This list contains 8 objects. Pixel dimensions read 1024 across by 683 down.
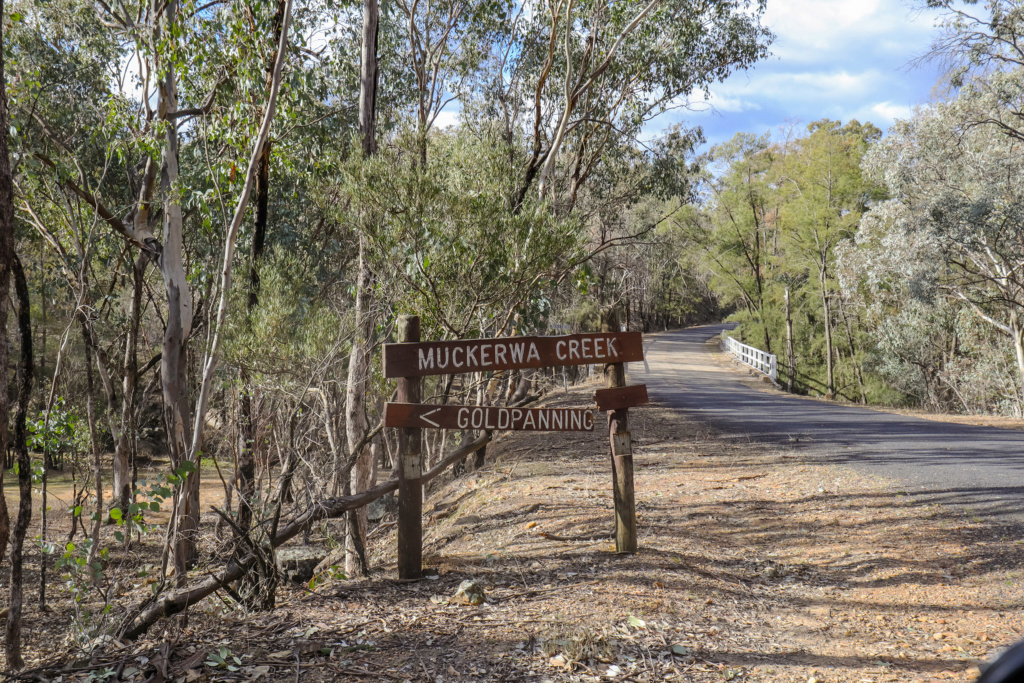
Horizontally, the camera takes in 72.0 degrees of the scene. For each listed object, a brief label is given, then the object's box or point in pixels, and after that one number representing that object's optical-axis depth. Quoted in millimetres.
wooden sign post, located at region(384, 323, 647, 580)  5328
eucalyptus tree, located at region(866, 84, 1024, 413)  19203
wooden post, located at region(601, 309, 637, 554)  5691
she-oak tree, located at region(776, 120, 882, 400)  30078
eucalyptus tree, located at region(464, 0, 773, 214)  12331
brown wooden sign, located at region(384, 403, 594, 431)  5289
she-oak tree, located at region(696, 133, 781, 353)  34438
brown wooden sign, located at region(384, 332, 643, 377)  5332
